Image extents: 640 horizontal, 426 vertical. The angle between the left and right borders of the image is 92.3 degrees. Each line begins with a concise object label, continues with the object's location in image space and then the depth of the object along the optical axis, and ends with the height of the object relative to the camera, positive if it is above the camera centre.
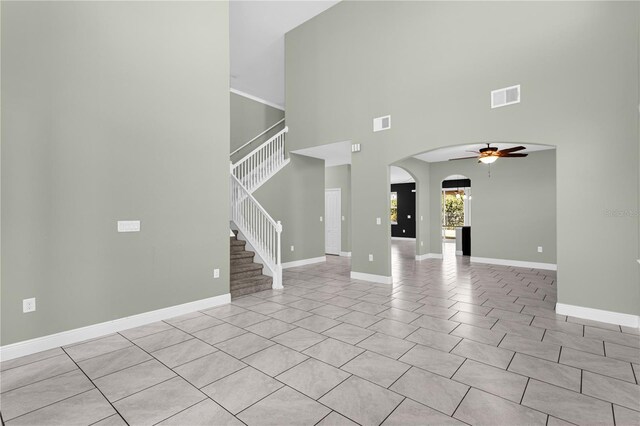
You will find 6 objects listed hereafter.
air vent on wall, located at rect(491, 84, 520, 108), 4.66 +1.76
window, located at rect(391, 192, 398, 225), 17.19 +0.24
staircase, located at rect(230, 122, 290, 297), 5.70 -0.50
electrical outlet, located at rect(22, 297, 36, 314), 3.16 -0.92
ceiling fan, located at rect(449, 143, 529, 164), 6.50 +1.22
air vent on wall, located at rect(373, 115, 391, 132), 6.16 +1.81
